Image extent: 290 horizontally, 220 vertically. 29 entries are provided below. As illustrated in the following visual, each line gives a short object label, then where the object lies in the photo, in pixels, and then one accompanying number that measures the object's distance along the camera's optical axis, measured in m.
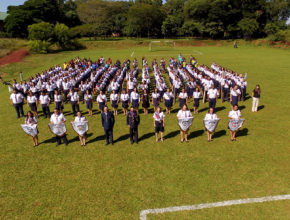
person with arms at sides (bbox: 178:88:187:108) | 12.99
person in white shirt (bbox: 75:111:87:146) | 9.66
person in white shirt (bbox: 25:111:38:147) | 9.55
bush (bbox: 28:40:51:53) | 49.75
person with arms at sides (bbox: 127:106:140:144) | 9.55
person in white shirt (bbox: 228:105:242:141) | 9.76
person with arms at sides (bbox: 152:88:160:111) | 13.24
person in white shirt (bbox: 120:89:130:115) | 13.17
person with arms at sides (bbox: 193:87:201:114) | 13.00
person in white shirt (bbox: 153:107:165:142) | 9.70
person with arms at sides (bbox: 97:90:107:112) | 13.07
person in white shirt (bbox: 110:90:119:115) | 13.36
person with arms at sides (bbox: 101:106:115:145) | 9.40
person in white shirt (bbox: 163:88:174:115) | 13.00
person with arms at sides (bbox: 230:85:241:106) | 13.33
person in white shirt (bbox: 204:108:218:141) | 9.61
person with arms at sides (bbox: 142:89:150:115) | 12.77
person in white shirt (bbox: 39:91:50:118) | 12.80
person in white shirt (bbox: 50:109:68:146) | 9.67
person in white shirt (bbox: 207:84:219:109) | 12.98
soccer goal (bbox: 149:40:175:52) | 62.99
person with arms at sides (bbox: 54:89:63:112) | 13.05
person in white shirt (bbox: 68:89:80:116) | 13.12
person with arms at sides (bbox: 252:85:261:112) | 13.01
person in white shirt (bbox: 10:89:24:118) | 13.20
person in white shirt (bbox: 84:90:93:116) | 13.41
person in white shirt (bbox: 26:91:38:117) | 13.05
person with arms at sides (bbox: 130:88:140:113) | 13.06
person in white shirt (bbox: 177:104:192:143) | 9.83
